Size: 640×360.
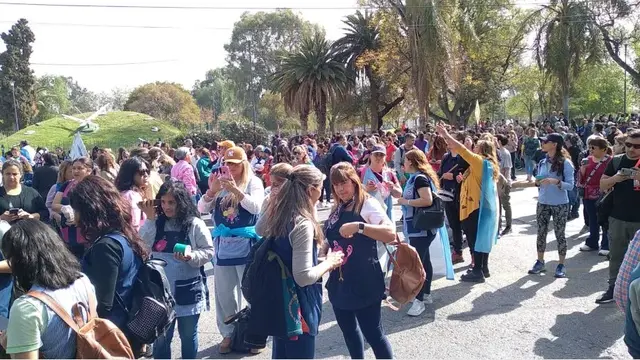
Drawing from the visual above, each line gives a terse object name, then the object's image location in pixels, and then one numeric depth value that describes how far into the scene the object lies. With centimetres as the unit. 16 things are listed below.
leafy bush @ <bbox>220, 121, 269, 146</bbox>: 2883
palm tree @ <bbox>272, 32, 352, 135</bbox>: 2773
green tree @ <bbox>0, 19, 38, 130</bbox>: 5175
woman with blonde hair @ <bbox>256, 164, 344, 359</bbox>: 311
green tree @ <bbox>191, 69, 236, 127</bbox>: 7675
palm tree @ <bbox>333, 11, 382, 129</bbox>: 2947
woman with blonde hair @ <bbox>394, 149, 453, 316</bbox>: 551
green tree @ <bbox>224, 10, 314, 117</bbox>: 5703
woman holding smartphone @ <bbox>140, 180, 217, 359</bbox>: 379
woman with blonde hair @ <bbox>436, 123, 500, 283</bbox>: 659
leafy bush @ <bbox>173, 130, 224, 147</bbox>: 2816
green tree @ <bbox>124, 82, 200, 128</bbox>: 5978
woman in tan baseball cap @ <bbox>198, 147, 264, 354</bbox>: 464
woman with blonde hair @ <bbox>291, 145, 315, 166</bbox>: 912
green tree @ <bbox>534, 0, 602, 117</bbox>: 2481
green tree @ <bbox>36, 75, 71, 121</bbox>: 6788
